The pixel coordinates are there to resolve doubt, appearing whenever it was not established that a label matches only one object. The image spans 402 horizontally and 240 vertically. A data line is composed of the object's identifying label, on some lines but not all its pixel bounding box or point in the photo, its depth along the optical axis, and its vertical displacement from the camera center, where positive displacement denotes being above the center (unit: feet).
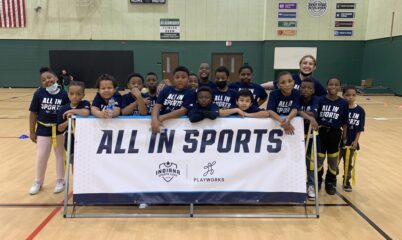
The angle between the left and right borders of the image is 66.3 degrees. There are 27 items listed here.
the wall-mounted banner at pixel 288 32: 62.59 +7.50
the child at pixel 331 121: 12.84 -2.14
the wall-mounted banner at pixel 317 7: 61.16 +12.33
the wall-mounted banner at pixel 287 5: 61.26 +12.54
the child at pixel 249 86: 13.83 -0.77
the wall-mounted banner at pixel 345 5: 61.26 +12.74
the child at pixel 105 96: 11.80 -1.12
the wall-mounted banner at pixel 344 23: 62.03 +9.29
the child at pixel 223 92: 12.97 -1.00
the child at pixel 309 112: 12.19 -1.63
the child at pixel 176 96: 11.47 -1.08
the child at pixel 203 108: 10.95 -1.46
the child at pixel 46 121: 12.92 -2.30
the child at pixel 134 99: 11.85 -1.26
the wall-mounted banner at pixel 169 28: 62.95 +8.06
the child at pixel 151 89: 13.50 -0.97
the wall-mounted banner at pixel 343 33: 62.64 +7.51
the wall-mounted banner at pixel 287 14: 61.52 +10.90
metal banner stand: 11.13 -5.28
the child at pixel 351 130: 13.60 -2.60
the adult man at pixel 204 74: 15.40 -0.29
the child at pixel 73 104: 12.12 -1.51
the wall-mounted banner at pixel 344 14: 61.52 +11.00
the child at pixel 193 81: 16.02 -0.68
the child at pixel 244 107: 11.42 -1.49
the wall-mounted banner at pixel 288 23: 62.13 +9.23
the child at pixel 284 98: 11.82 -1.11
